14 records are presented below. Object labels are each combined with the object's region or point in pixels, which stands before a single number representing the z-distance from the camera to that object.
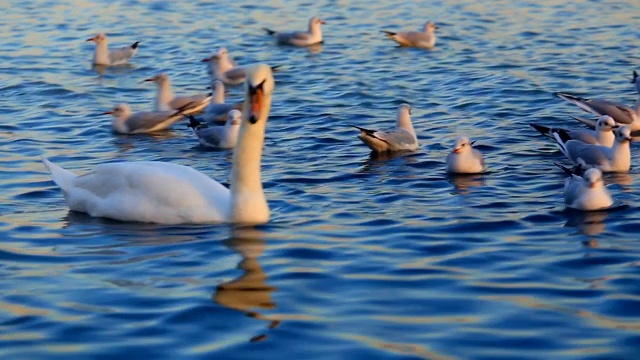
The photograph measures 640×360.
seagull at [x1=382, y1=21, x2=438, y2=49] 22.77
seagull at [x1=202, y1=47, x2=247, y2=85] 20.16
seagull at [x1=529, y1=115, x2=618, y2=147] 14.57
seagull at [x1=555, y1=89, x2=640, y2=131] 15.79
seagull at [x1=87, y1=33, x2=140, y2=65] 21.41
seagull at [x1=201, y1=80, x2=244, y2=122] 17.39
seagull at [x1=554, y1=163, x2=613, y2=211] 11.11
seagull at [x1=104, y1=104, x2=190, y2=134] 16.20
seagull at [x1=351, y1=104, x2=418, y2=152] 14.26
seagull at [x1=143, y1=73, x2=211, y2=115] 17.42
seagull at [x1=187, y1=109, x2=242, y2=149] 15.13
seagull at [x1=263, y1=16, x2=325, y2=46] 23.66
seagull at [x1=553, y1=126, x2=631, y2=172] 13.30
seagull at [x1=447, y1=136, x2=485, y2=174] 12.93
